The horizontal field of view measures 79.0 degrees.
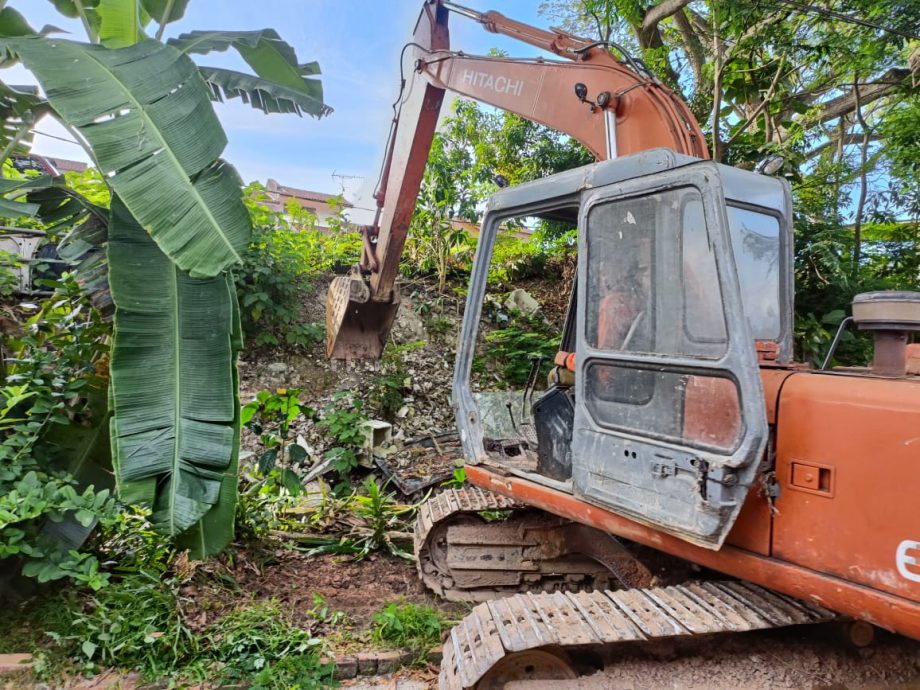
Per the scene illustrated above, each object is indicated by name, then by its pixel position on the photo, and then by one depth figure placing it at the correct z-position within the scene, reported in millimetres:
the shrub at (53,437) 2639
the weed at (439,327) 8000
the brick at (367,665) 2783
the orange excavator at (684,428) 1771
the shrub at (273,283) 6539
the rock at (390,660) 2809
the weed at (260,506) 3758
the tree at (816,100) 6223
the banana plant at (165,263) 2537
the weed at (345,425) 5023
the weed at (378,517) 4082
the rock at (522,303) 8750
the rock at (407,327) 7707
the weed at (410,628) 2939
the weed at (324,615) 3139
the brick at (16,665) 2486
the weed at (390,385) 6438
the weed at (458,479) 4562
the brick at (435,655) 2898
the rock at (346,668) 2748
